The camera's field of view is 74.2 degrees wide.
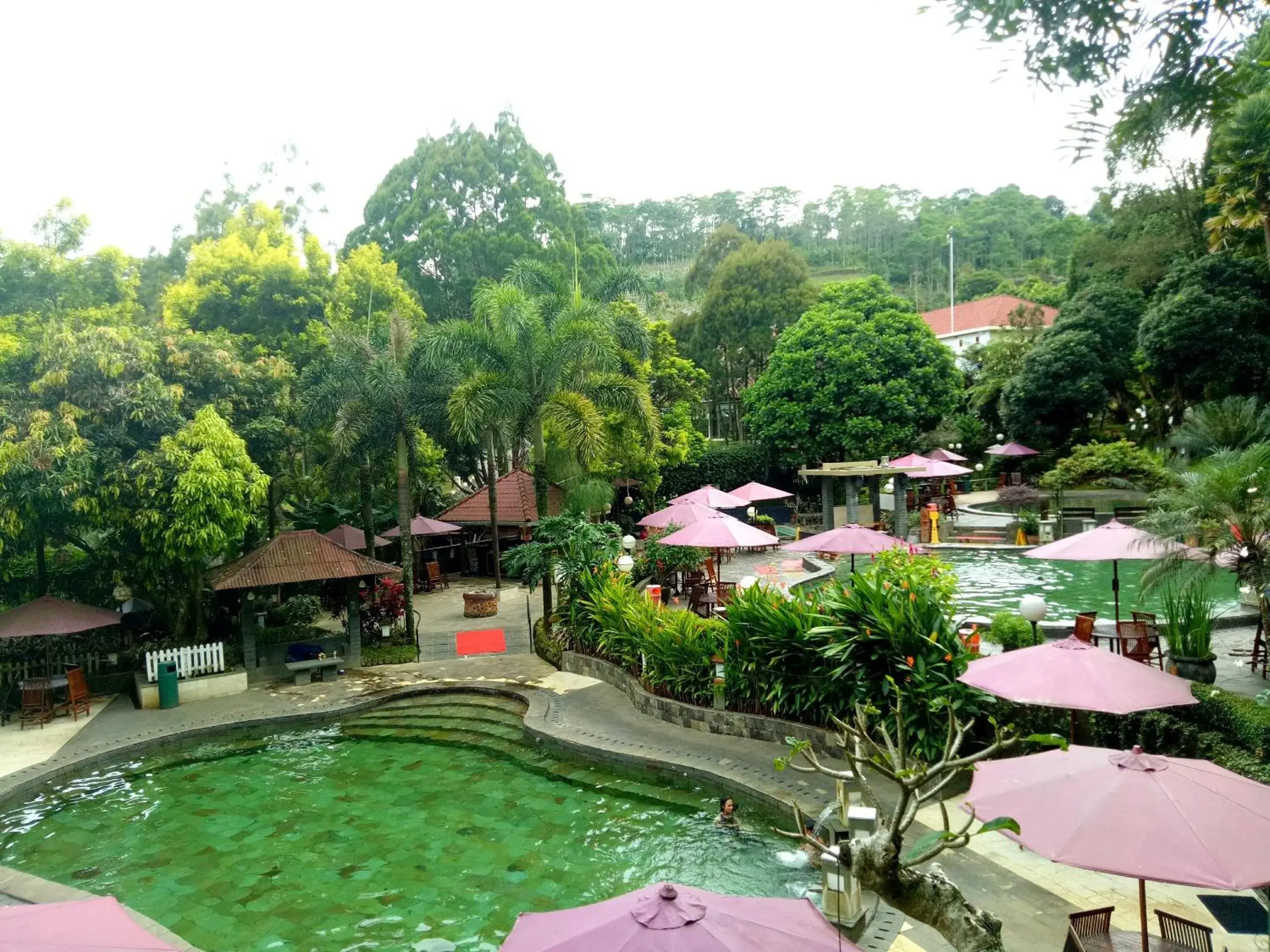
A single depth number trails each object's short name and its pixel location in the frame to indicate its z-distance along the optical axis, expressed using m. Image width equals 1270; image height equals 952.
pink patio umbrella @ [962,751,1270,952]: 4.57
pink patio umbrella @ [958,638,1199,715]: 7.41
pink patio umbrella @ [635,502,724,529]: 18.84
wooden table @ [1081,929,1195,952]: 5.37
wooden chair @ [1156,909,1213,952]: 5.32
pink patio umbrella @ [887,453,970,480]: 27.53
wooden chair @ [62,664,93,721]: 14.13
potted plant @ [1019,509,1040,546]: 24.88
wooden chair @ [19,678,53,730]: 13.76
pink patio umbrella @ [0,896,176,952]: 4.36
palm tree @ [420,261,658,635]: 17.08
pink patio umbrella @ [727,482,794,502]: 24.78
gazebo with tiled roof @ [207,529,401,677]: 15.45
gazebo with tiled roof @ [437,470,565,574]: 26.14
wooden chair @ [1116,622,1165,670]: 10.71
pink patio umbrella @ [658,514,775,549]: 15.93
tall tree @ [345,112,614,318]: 38.69
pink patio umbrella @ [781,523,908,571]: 15.21
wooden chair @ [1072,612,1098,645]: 11.44
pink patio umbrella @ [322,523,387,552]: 21.16
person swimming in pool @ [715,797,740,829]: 9.21
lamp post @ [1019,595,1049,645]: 10.45
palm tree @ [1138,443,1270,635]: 9.67
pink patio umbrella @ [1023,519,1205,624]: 10.91
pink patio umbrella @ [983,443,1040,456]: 32.91
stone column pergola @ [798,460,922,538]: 24.66
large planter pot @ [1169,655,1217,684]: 10.13
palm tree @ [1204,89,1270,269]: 4.44
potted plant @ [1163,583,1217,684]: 10.14
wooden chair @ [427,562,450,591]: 24.92
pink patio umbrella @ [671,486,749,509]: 23.06
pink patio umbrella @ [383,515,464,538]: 23.64
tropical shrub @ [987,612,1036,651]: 11.94
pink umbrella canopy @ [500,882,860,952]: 4.16
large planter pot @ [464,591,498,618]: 19.86
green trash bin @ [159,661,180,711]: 14.59
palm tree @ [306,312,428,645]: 17.56
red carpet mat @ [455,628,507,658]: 17.41
